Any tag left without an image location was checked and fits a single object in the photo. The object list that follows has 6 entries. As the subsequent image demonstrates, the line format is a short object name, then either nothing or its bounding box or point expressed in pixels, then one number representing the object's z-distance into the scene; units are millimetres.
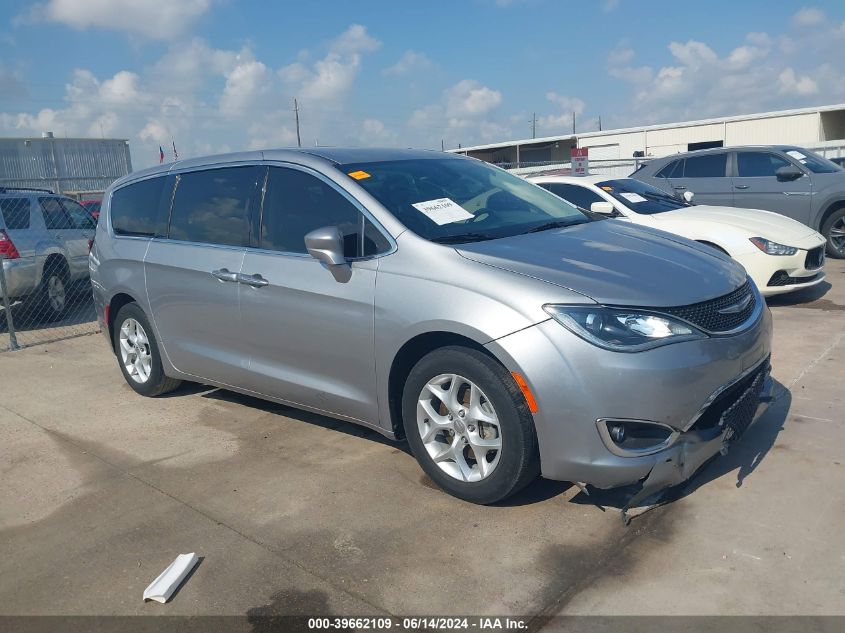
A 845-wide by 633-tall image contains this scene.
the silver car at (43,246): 8992
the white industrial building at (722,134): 28953
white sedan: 7559
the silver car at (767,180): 10586
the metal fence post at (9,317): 7730
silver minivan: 3217
